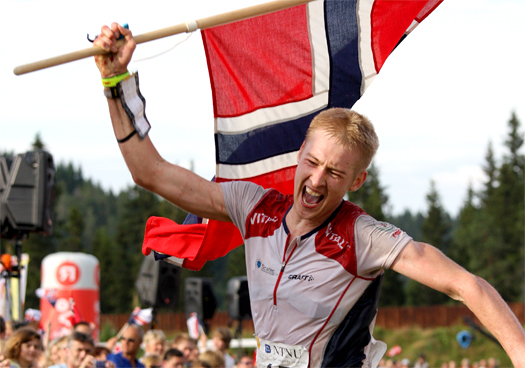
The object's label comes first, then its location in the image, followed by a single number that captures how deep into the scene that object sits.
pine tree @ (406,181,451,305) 53.12
